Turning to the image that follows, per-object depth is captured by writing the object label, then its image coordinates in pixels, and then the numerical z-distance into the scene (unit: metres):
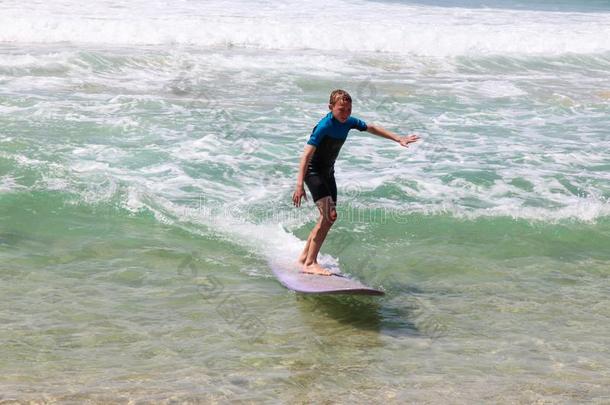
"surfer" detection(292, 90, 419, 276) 14.21
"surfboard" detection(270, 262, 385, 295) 14.01
